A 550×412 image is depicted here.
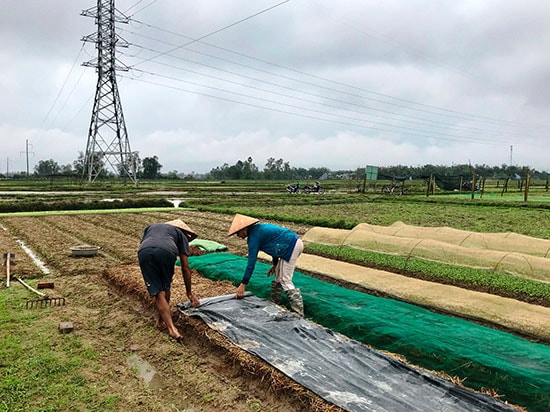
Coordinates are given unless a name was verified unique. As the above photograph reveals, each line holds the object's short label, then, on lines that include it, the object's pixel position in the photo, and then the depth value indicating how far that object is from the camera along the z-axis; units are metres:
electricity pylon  43.12
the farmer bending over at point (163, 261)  4.60
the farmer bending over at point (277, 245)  5.00
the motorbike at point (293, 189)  38.03
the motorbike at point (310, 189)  38.83
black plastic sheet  3.10
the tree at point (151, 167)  84.56
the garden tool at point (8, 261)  6.98
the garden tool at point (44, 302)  5.82
